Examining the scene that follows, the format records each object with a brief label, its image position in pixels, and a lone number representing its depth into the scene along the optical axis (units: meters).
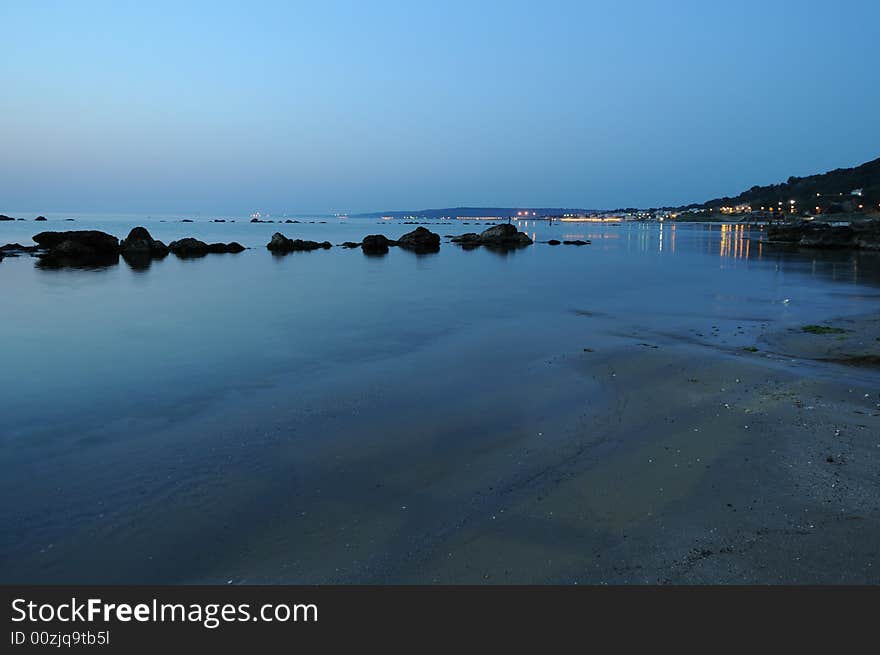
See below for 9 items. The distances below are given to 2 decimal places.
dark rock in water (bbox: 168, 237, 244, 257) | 67.31
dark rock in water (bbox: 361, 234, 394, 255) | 78.75
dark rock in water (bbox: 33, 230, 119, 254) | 59.19
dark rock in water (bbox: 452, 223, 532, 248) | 93.06
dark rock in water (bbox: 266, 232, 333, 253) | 75.81
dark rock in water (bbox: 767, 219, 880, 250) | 64.94
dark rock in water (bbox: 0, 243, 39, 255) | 59.66
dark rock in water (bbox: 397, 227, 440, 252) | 85.34
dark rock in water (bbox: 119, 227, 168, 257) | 63.90
